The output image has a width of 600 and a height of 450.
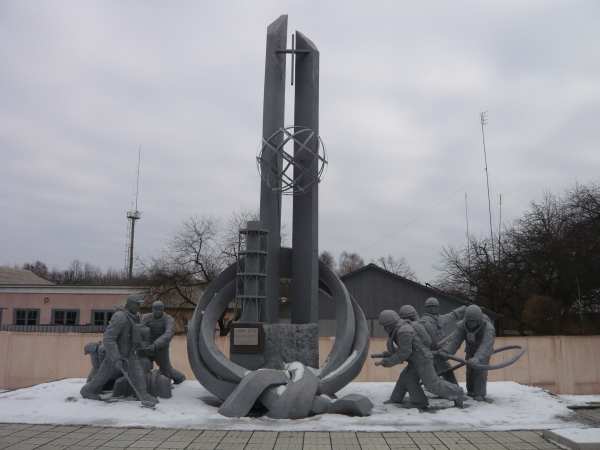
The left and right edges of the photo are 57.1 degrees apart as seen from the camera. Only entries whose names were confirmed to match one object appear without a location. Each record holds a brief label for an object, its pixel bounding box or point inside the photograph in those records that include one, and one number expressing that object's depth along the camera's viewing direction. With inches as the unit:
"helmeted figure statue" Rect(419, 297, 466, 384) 388.2
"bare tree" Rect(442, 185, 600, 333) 1040.2
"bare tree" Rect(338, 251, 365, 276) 2938.0
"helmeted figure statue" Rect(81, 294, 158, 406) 361.2
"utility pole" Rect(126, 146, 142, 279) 2312.0
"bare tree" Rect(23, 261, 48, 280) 3193.4
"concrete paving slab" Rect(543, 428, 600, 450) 249.9
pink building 1154.7
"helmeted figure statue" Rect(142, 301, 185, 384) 390.9
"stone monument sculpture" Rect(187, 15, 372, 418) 342.0
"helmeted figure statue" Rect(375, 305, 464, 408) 347.3
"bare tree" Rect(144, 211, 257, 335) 1052.5
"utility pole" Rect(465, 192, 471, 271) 1346.5
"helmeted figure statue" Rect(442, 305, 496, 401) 377.1
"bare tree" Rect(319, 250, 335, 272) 2578.7
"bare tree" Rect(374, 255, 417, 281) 2537.6
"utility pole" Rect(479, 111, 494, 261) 1166.5
